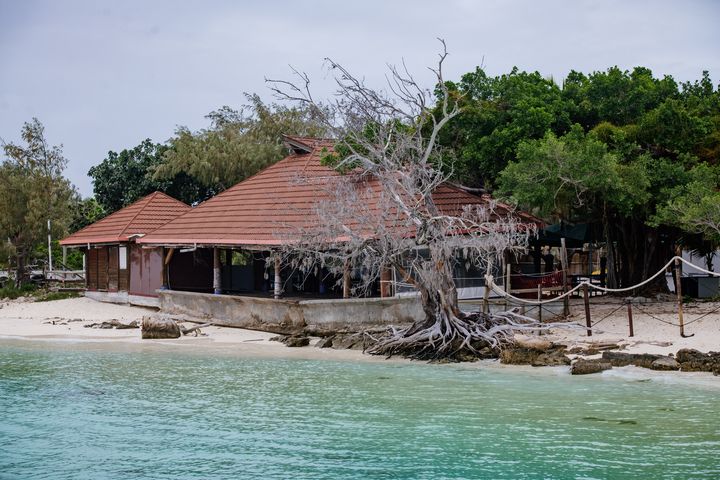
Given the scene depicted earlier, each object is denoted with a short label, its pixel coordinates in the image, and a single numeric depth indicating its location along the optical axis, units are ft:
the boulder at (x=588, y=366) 56.70
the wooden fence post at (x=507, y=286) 71.85
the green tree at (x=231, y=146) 128.57
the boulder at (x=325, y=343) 70.33
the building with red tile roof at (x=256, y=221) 80.69
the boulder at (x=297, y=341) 71.10
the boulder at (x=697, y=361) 55.72
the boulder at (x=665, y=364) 56.49
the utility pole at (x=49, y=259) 127.36
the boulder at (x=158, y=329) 77.30
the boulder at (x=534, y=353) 60.18
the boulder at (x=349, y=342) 69.51
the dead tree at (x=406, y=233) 64.08
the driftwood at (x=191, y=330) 79.32
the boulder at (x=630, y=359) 57.82
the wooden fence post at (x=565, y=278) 70.95
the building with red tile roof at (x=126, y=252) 98.73
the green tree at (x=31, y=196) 115.85
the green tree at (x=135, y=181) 136.46
